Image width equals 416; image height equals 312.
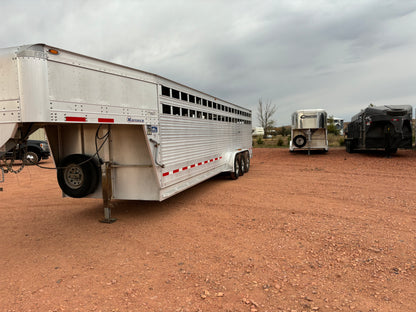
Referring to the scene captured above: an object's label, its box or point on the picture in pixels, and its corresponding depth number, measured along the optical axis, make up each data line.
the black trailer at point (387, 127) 14.16
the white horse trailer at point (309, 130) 17.06
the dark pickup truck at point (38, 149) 15.44
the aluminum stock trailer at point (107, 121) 3.32
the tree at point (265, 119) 44.65
